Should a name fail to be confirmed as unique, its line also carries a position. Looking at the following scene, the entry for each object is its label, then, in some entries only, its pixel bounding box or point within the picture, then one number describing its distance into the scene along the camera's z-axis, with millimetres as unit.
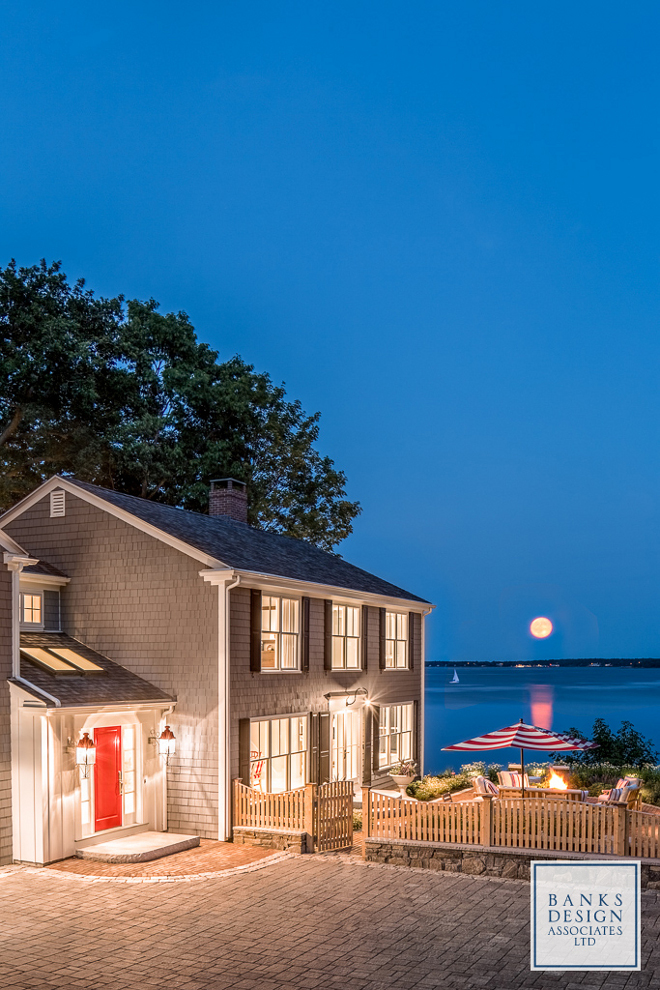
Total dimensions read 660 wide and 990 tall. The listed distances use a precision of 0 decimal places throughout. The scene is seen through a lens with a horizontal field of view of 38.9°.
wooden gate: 15445
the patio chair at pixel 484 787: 17234
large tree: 31609
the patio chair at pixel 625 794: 16484
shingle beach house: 14562
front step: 14336
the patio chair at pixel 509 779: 18875
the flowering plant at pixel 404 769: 22516
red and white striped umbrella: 16922
